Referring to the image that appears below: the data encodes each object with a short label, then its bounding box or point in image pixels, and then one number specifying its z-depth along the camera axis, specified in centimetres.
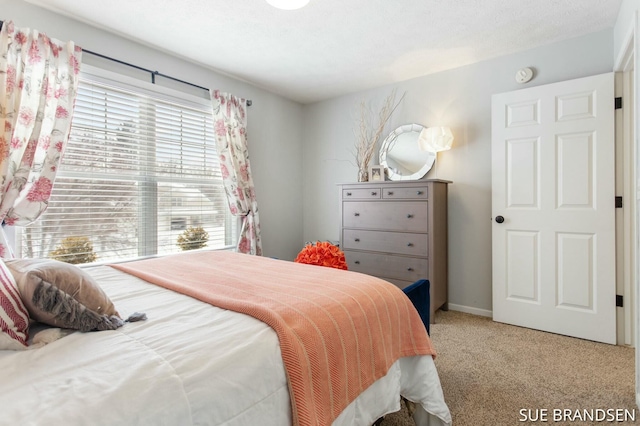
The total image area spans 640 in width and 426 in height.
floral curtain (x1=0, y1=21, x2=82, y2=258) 202
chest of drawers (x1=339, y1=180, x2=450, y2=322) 297
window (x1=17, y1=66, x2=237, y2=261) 242
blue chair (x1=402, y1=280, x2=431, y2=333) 173
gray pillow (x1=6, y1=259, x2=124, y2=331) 93
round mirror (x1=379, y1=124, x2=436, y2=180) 345
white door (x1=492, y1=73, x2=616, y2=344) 249
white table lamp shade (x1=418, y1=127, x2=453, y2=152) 318
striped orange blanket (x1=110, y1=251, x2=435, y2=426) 95
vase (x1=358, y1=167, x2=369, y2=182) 361
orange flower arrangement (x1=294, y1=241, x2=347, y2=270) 235
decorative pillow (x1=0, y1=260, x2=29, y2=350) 83
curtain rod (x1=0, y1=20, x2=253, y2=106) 251
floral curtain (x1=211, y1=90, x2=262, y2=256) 333
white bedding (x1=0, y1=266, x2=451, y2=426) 65
